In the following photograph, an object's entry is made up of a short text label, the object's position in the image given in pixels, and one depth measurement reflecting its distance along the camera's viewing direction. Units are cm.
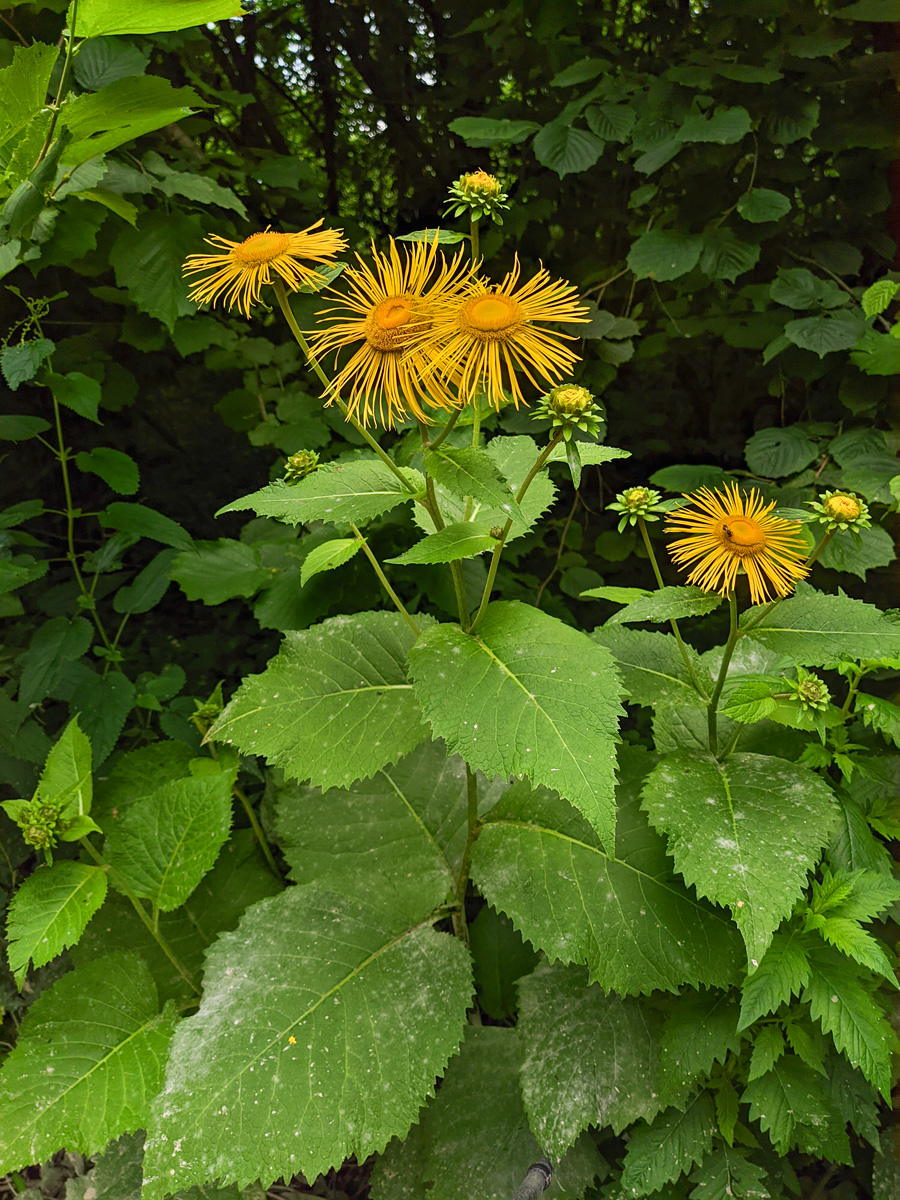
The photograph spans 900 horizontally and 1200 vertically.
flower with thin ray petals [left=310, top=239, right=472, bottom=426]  55
